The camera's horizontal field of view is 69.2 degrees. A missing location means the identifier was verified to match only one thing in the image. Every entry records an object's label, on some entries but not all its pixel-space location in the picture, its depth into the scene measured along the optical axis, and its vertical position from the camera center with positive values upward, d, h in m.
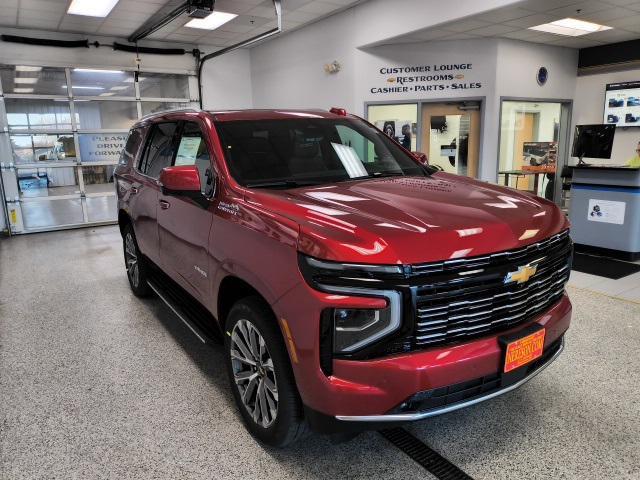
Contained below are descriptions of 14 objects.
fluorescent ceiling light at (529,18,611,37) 7.35 +1.73
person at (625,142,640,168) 5.77 -0.37
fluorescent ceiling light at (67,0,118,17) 7.04 +2.10
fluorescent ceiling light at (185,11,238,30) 8.05 +2.13
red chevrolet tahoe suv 1.65 -0.54
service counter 5.59 -0.92
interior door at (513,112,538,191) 9.22 +0.03
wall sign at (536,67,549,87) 8.73 +1.10
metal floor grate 2.04 -1.45
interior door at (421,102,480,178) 8.36 +0.03
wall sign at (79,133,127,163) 9.20 -0.05
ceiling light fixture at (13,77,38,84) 8.42 +1.19
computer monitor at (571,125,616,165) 6.04 -0.09
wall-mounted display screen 8.71 +0.55
